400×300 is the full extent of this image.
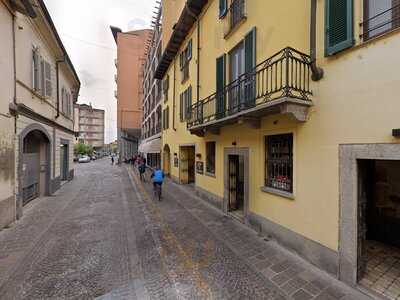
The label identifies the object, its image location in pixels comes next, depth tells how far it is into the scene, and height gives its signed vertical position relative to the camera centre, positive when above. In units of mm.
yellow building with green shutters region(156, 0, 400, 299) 3453 +417
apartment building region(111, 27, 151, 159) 37781 +12935
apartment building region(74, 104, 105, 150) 78069 +9669
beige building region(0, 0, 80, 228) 6590 +1967
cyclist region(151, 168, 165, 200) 10188 -1329
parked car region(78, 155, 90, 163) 43038 -1777
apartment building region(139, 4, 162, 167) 20797 +5573
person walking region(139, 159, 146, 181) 16633 -1538
